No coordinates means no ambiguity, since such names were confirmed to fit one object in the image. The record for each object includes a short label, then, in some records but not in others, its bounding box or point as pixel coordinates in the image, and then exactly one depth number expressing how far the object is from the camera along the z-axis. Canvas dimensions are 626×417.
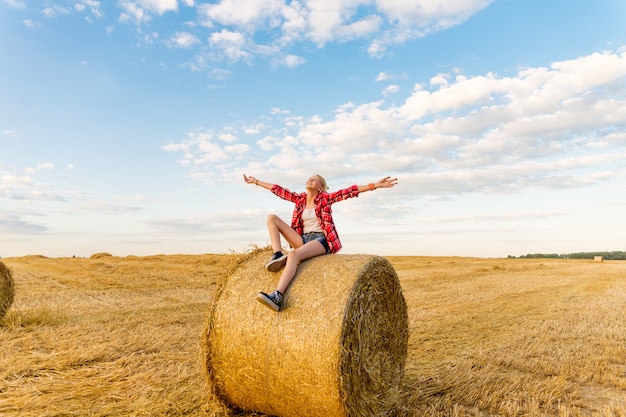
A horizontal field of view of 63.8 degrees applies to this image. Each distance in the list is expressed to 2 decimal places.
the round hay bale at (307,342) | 4.25
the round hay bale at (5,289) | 9.05
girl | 4.79
